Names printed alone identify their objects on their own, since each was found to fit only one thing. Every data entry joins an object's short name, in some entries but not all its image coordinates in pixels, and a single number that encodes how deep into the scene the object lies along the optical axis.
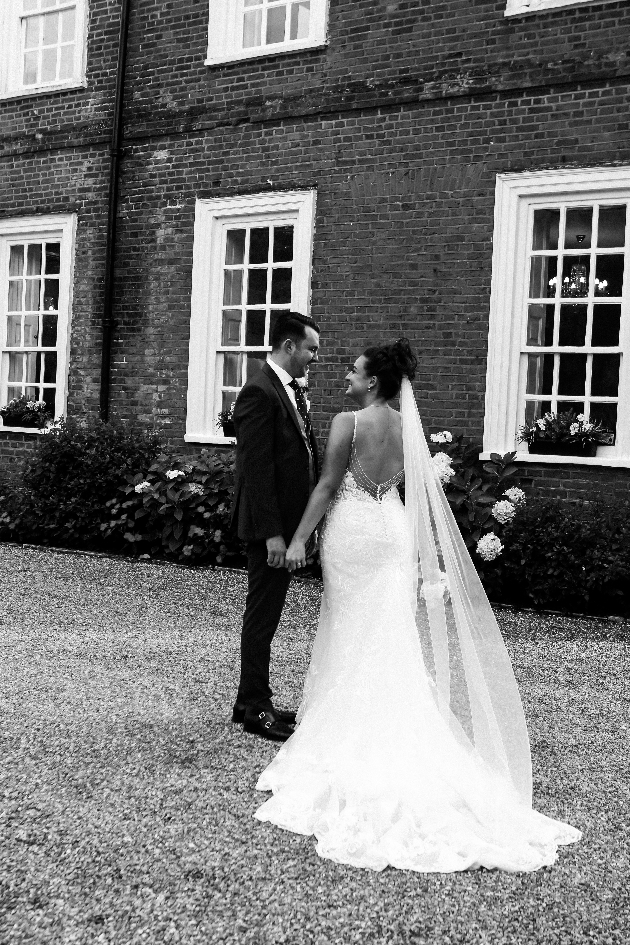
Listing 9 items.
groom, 4.47
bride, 3.35
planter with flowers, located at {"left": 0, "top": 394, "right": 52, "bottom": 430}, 11.61
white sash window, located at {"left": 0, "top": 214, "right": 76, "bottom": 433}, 11.52
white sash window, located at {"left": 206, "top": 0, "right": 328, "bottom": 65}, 10.20
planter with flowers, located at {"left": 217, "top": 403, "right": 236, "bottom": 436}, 10.24
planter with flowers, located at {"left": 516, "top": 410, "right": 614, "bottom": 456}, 8.41
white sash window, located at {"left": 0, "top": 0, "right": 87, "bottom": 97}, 11.57
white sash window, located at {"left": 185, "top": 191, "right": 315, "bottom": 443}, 10.25
